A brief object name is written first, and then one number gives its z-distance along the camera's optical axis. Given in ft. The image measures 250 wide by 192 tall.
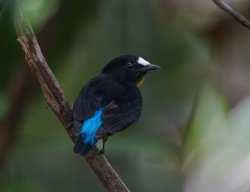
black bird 21.50
